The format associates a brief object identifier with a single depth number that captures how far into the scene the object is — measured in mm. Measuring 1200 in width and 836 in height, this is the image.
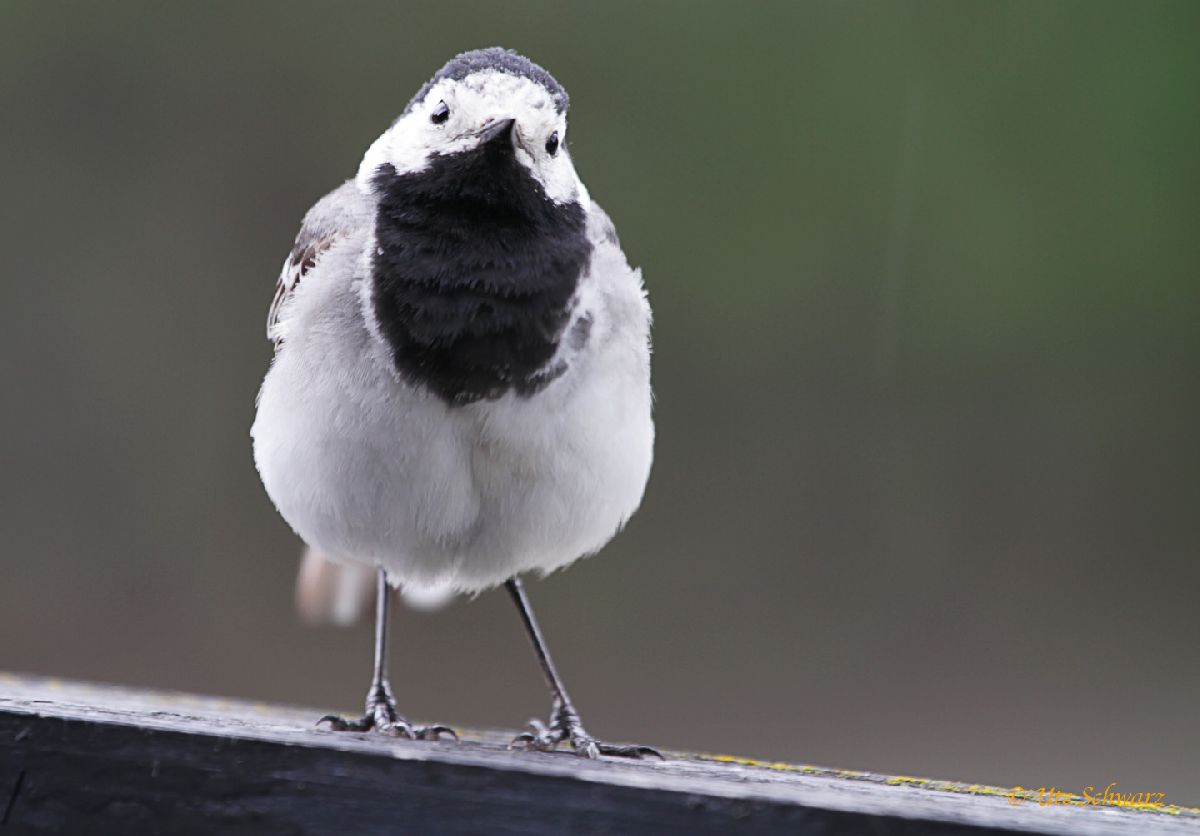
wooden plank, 4453
